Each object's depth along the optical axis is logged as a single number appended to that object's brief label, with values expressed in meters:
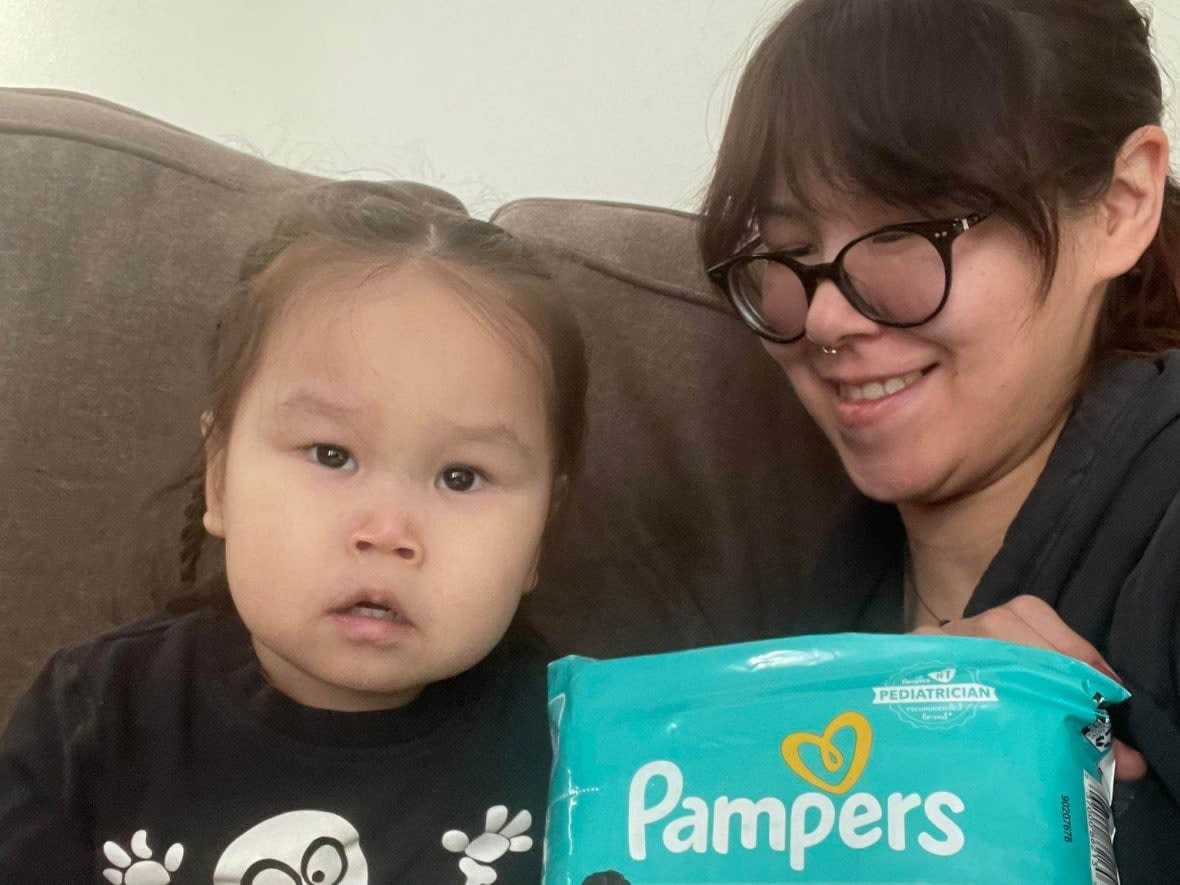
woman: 0.78
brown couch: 1.01
